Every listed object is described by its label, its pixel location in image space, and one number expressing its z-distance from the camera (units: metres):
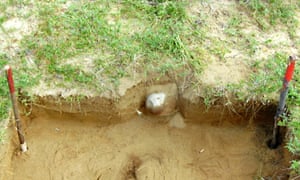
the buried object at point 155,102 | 3.88
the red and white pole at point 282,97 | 3.32
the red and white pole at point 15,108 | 3.22
